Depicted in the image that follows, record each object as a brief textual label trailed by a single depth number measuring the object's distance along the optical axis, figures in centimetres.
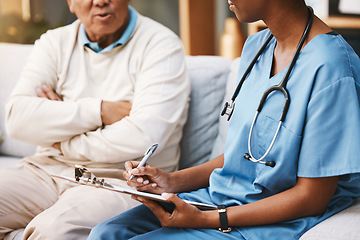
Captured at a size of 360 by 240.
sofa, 223
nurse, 147
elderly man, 202
